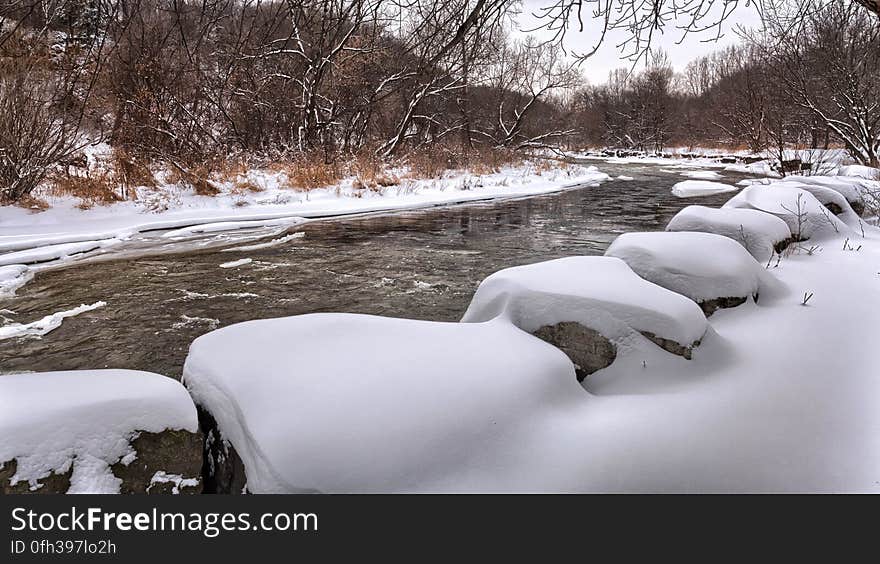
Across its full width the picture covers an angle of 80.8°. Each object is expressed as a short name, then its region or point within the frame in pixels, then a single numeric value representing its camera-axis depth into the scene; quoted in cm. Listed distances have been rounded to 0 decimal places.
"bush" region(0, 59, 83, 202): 706
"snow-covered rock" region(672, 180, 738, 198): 1179
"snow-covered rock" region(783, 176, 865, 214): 695
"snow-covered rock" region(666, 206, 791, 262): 439
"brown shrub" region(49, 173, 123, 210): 768
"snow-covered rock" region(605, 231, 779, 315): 307
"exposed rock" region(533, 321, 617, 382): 227
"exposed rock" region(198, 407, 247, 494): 152
